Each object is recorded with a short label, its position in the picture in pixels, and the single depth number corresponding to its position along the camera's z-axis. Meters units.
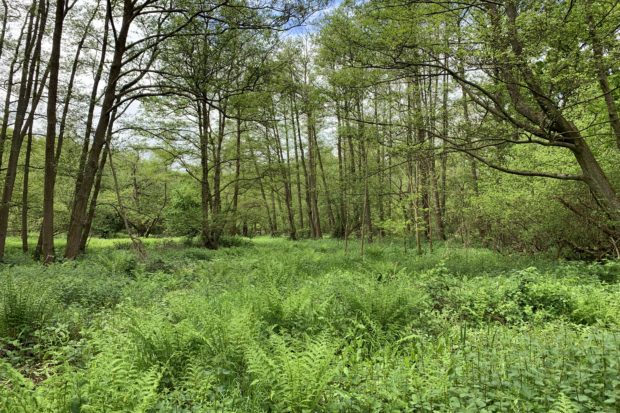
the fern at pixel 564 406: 1.96
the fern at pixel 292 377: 2.42
